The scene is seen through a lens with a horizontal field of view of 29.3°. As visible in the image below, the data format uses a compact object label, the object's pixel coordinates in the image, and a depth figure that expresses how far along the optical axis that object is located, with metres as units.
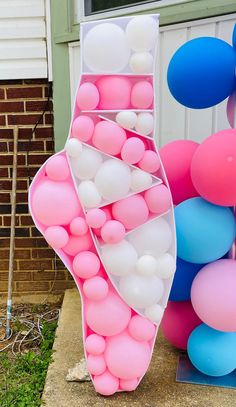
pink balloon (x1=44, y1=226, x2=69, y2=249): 1.80
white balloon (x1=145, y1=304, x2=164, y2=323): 1.91
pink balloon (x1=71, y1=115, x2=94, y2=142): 1.75
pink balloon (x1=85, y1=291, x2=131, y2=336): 1.88
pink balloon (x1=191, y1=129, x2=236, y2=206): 1.75
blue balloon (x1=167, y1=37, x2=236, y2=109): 1.81
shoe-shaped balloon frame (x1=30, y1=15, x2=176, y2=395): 1.72
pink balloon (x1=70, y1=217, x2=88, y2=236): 1.82
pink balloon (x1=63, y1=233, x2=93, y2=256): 1.85
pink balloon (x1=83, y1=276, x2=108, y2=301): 1.85
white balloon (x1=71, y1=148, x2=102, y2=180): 1.77
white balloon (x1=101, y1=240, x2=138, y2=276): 1.82
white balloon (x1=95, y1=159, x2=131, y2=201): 1.75
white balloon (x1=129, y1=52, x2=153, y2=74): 1.69
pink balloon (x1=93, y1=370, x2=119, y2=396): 1.95
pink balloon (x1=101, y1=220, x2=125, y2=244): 1.79
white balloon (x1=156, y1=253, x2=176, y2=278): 1.86
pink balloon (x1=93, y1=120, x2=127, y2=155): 1.73
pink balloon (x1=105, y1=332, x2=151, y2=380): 1.91
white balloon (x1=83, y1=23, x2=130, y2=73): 1.68
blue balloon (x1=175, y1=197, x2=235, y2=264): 1.86
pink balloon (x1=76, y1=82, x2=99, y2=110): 1.72
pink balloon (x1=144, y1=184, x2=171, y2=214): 1.82
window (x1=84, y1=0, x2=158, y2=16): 2.76
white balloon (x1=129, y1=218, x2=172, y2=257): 1.85
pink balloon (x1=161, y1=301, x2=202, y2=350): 2.20
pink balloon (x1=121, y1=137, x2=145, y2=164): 1.74
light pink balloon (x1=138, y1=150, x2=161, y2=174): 1.79
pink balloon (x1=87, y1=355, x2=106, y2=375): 1.94
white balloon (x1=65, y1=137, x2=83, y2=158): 1.76
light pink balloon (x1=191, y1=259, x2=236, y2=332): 1.85
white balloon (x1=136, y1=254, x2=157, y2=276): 1.83
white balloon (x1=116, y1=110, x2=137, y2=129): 1.73
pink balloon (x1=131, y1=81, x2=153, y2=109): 1.73
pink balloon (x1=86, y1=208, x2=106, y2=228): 1.78
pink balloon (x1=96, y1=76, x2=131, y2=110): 1.72
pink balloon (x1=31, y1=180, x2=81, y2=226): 1.79
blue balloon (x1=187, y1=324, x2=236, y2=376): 1.96
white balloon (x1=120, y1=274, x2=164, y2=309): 1.86
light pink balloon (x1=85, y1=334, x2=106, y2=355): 1.92
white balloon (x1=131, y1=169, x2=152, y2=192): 1.79
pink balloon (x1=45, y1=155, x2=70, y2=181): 1.78
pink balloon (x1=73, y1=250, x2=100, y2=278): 1.84
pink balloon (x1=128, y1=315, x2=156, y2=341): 1.91
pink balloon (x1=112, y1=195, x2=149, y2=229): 1.79
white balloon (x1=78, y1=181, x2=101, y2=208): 1.78
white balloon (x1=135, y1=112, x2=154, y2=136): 1.75
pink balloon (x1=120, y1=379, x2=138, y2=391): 1.97
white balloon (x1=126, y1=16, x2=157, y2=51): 1.66
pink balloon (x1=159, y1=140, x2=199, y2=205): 2.03
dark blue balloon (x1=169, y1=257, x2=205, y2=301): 2.10
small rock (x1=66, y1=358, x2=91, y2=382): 2.10
